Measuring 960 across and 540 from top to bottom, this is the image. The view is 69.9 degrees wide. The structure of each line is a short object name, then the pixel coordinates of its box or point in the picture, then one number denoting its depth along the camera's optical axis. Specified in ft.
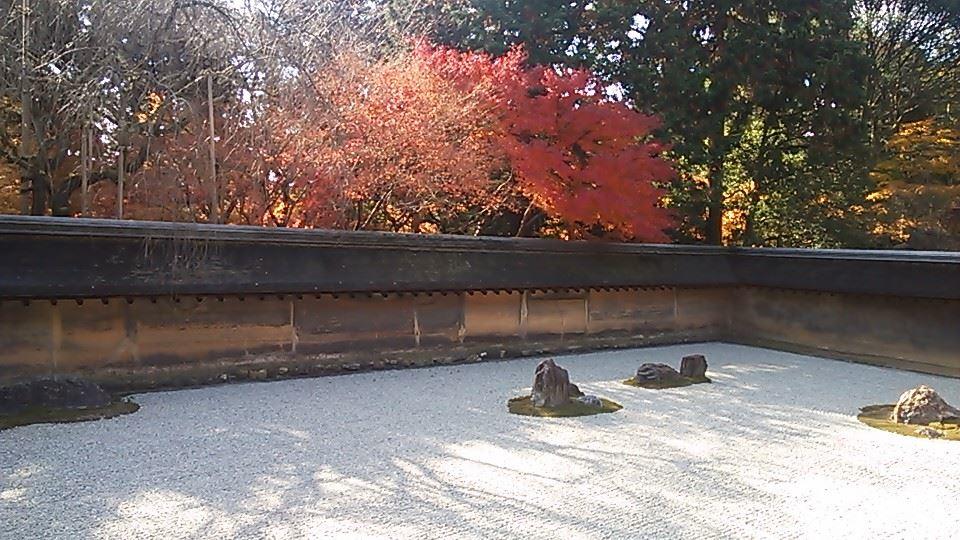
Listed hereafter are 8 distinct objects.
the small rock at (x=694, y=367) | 25.53
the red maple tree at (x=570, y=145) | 30.99
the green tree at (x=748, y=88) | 45.44
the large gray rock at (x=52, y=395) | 18.33
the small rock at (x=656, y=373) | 24.47
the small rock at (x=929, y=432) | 17.69
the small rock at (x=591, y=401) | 20.35
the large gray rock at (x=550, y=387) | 20.21
